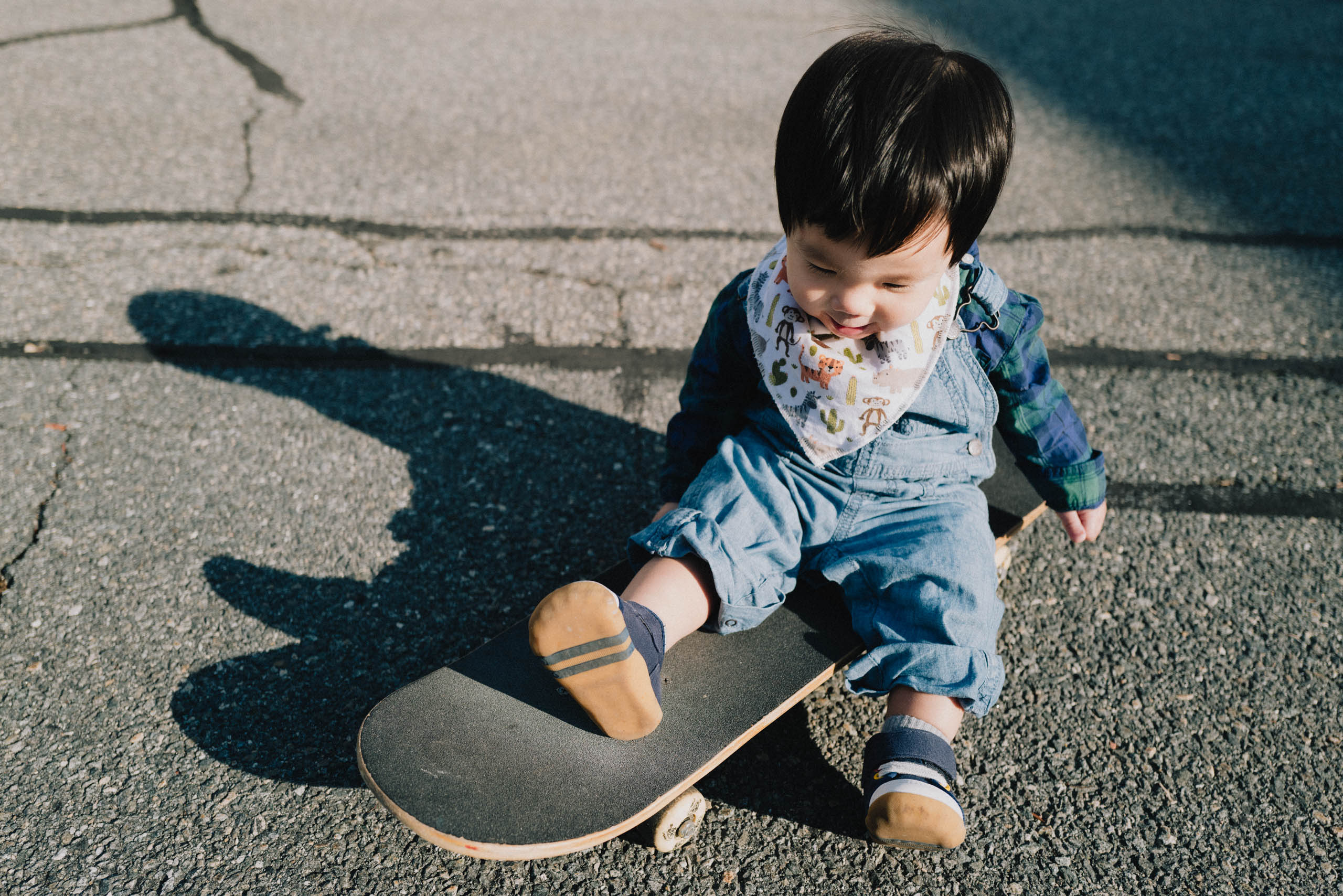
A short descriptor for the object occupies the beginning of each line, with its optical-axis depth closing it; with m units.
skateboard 1.39
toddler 1.35
